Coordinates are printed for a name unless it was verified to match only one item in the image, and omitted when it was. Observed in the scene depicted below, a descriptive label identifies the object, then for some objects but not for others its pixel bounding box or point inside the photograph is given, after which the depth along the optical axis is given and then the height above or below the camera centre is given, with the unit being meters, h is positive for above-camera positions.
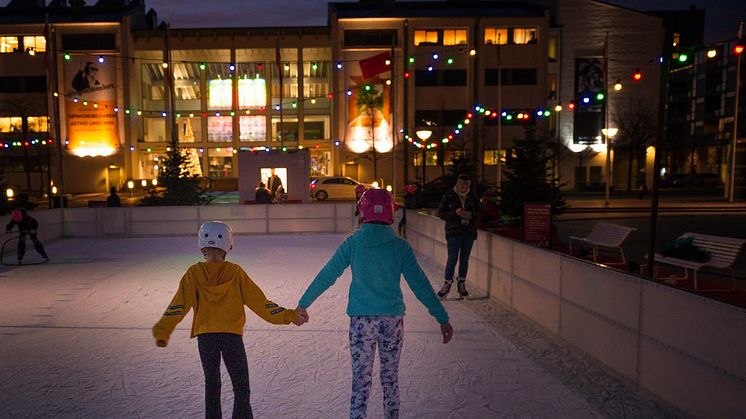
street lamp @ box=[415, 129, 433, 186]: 27.72 +1.81
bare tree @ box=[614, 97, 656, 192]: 42.94 +3.42
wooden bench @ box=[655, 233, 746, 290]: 7.48 -1.06
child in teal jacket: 3.42 -0.75
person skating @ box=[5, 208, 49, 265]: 11.92 -1.12
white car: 33.23 -0.87
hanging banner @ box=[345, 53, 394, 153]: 42.66 +4.12
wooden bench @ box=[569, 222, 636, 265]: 9.89 -1.13
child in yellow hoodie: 3.40 -0.82
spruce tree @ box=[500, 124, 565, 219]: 14.66 -0.20
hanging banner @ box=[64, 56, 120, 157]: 43.06 +4.67
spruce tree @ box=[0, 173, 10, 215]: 19.20 -1.03
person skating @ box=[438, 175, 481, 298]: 7.89 -0.66
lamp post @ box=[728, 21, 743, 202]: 26.23 +0.58
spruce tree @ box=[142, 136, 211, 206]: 21.67 -0.46
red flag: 30.73 +5.64
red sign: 10.73 -0.93
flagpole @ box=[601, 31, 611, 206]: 22.05 +0.95
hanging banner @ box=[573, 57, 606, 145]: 46.41 +4.91
